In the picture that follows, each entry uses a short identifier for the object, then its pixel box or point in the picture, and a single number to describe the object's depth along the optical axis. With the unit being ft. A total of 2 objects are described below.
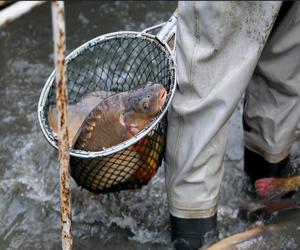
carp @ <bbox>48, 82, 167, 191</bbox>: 12.16
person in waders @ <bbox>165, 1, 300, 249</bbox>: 10.73
